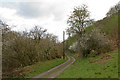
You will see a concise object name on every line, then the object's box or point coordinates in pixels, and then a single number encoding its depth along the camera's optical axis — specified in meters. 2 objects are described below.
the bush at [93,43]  24.17
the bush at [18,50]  15.84
